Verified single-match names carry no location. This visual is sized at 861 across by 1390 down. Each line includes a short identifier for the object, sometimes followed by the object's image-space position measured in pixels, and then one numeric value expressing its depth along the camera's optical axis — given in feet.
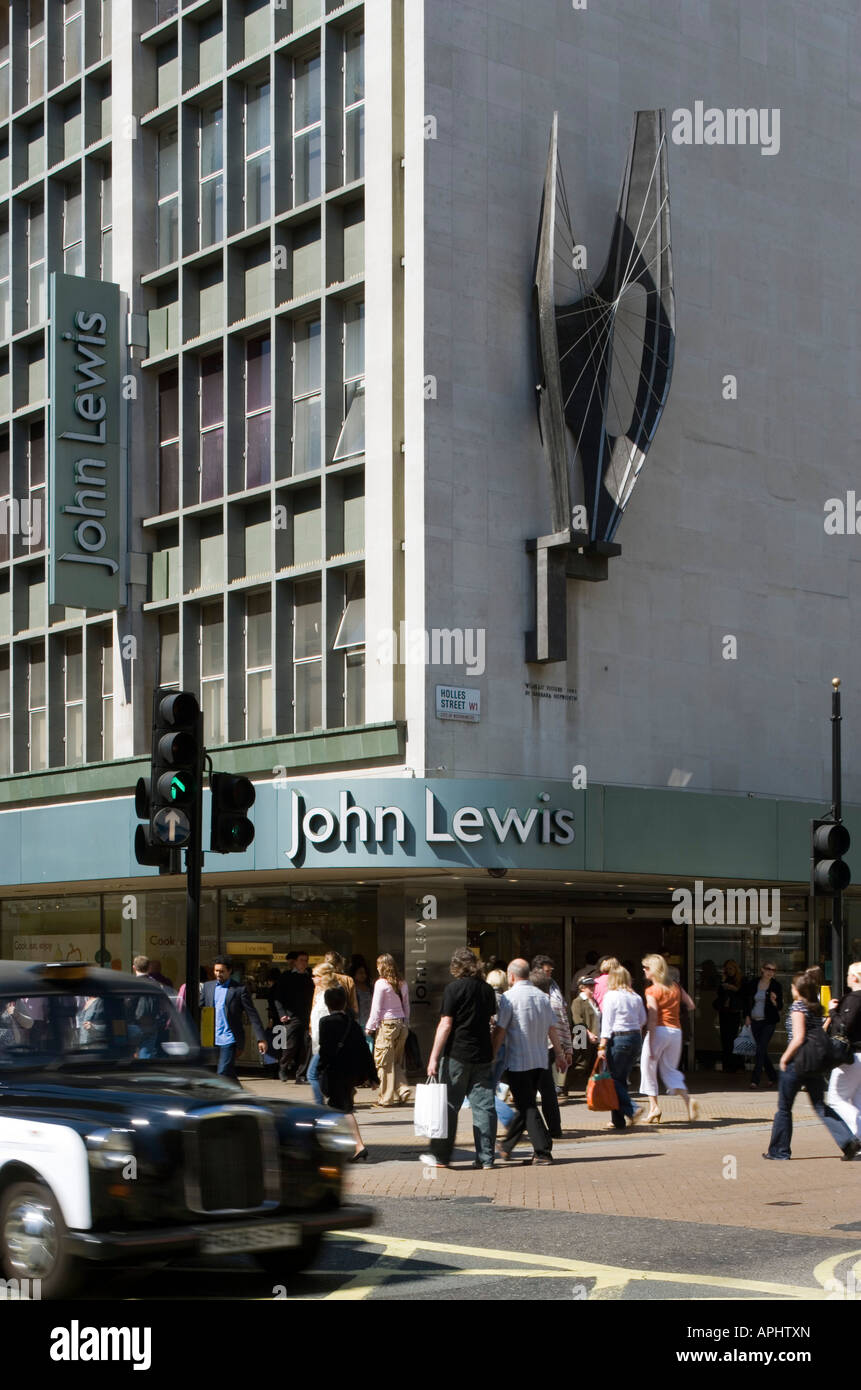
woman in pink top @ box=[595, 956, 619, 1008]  64.49
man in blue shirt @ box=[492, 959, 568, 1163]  51.65
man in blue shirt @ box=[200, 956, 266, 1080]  60.70
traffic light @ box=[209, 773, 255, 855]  45.85
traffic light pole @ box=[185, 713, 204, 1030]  44.75
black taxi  27.86
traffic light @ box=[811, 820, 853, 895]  68.69
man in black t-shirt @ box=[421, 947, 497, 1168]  49.73
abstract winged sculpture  83.10
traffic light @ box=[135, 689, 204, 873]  44.86
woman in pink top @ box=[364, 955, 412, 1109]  69.67
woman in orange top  64.28
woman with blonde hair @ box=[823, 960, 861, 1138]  51.08
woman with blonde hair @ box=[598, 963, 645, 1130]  61.67
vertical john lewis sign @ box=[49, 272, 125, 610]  92.07
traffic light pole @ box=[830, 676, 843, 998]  72.18
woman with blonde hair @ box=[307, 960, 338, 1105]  50.06
